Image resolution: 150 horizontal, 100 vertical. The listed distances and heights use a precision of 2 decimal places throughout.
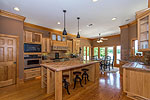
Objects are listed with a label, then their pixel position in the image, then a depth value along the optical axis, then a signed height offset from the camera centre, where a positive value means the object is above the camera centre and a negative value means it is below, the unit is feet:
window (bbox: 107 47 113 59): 23.48 -0.42
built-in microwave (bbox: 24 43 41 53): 11.70 +0.30
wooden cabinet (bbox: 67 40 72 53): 18.05 +1.05
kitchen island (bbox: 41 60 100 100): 6.40 -3.20
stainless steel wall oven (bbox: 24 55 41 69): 11.50 -1.88
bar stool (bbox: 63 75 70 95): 8.24 -3.47
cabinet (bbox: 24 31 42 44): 11.72 +2.16
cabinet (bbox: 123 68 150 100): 6.49 -3.24
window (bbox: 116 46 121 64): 21.78 -1.28
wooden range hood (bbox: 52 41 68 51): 14.76 +0.97
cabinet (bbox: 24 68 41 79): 11.42 -3.81
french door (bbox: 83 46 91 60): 24.90 -0.85
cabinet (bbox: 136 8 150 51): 7.52 +2.10
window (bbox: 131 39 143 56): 13.41 +0.51
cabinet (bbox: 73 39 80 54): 19.47 +1.03
